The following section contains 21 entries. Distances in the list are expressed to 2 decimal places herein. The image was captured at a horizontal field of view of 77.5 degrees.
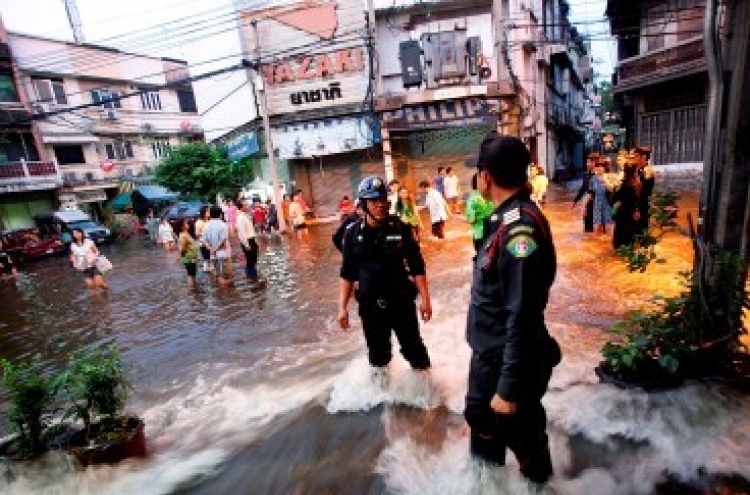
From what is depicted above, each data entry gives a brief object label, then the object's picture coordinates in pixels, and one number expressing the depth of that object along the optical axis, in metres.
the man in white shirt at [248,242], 10.86
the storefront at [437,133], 20.27
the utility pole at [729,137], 3.27
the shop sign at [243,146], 22.77
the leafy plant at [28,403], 3.76
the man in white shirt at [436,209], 12.38
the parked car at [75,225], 26.56
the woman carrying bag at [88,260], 11.70
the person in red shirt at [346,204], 12.76
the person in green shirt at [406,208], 7.72
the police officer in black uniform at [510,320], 2.14
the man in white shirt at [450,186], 17.06
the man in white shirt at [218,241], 10.81
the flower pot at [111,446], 3.82
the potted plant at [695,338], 3.52
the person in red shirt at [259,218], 19.23
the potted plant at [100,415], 3.86
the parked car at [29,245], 23.38
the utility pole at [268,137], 18.73
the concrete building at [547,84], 22.39
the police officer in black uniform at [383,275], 4.00
